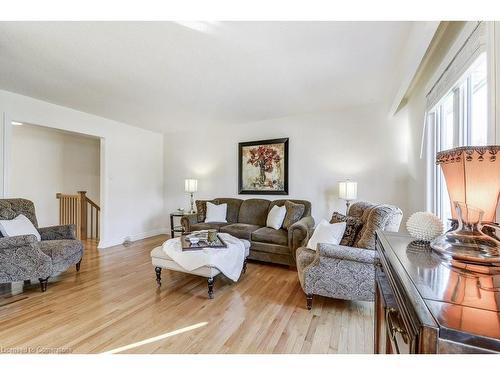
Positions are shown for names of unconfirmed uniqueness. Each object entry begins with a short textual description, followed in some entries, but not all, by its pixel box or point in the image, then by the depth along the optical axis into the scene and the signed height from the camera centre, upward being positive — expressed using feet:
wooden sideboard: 1.48 -0.89
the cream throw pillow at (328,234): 7.72 -1.61
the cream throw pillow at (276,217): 12.10 -1.63
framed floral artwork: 14.01 +1.19
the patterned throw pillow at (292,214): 11.80 -1.41
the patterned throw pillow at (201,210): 14.34 -1.49
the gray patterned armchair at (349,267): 6.73 -2.37
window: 4.87 +1.72
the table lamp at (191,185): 15.67 +0.05
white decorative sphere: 3.43 -0.59
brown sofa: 10.45 -2.19
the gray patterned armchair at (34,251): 7.60 -2.32
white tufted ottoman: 7.78 -2.84
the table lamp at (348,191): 11.10 -0.22
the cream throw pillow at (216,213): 13.91 -1.63
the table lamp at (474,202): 2.52 -0.18
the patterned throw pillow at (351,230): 7.88 -1.49
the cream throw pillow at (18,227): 8.29 -1.55
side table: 15.36 -2.24
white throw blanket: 7.76 -2.44
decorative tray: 8.33 -2.15
